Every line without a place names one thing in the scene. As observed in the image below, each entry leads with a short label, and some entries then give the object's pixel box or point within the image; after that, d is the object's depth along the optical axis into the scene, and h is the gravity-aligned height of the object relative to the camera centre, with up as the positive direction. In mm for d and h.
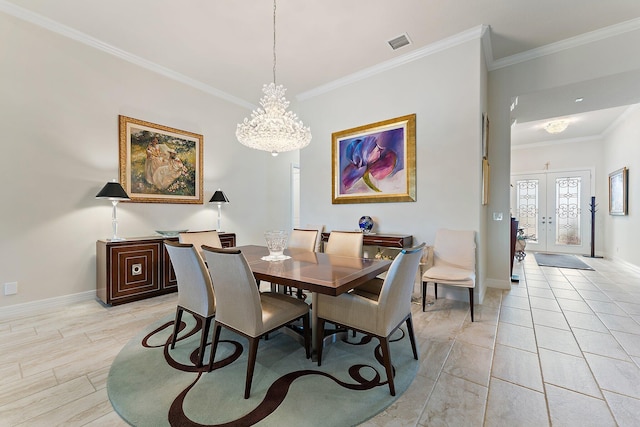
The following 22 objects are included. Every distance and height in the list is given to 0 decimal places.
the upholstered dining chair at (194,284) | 1901 -554
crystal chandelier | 2863 +955
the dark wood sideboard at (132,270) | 3094 -739
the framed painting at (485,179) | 3350 +446
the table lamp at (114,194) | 3109 +207
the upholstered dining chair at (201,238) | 2789 -296
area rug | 1459 -1137
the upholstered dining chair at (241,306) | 1594 -625
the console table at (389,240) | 3469 -378
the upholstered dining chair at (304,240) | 3201 -345
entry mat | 5305 -1071
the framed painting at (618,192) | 5125 +456
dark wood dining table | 1654 -440
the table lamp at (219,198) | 4449 +239
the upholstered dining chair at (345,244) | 2861 -354
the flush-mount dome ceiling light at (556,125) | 5301 +1794
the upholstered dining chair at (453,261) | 2797 -583
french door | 6770 +114
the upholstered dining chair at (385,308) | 1646 -663
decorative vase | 3910 -174
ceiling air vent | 3247 +2192
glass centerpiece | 2424 -283
